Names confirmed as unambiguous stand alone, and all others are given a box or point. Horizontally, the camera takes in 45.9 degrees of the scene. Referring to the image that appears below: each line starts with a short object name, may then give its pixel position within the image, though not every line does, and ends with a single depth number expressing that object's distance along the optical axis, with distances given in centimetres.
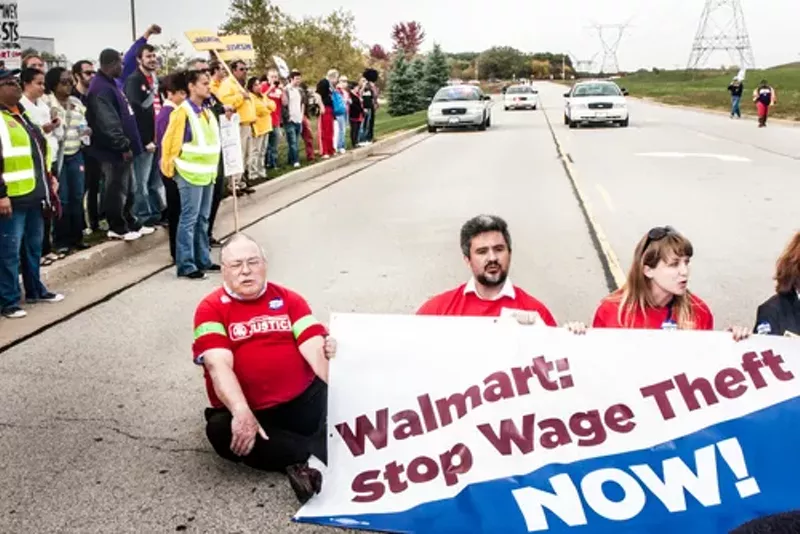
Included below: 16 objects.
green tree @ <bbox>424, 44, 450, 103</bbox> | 5988
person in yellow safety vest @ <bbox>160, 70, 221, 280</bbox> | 874
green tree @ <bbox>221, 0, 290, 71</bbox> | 4669
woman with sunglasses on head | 444
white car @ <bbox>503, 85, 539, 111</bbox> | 5173
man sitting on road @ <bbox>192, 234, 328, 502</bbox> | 442
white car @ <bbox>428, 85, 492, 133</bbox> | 3291
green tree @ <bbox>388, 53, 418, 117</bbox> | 5578
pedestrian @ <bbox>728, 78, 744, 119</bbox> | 3984
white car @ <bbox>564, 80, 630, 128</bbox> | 3281
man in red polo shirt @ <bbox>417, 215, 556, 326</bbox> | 455
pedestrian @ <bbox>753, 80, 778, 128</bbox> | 3234
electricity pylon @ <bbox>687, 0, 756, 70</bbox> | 13788
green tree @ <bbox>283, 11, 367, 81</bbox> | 5012
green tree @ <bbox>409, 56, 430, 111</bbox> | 5722
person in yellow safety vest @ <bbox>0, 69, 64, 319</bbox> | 750
